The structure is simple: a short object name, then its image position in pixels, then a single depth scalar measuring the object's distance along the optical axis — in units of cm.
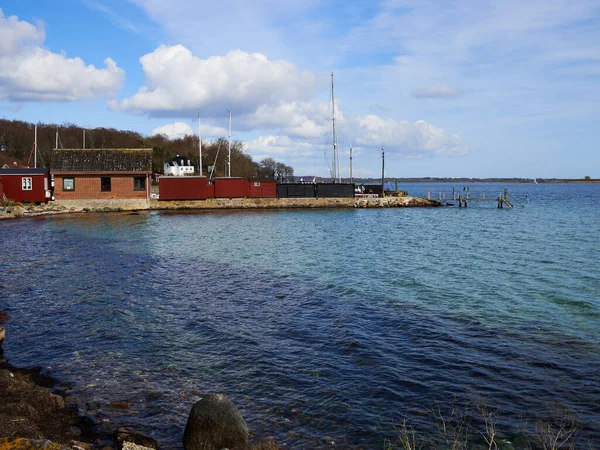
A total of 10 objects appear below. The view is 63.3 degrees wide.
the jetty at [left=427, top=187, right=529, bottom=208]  7319
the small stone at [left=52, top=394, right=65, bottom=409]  900
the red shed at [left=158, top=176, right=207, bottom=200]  6078
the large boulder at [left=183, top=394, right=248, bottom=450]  746
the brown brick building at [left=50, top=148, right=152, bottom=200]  5460
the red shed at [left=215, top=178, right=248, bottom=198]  6372
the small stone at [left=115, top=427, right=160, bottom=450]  785
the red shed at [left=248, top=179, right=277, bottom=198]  6512
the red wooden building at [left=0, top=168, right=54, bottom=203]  5200
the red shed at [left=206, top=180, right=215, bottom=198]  6312
